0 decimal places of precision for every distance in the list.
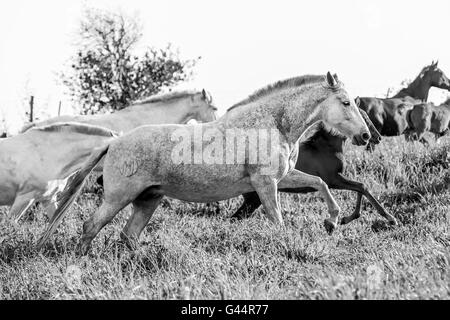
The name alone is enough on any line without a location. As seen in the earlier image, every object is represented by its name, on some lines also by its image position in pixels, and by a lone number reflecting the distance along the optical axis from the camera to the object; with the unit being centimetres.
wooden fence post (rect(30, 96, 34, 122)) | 1781
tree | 2161
